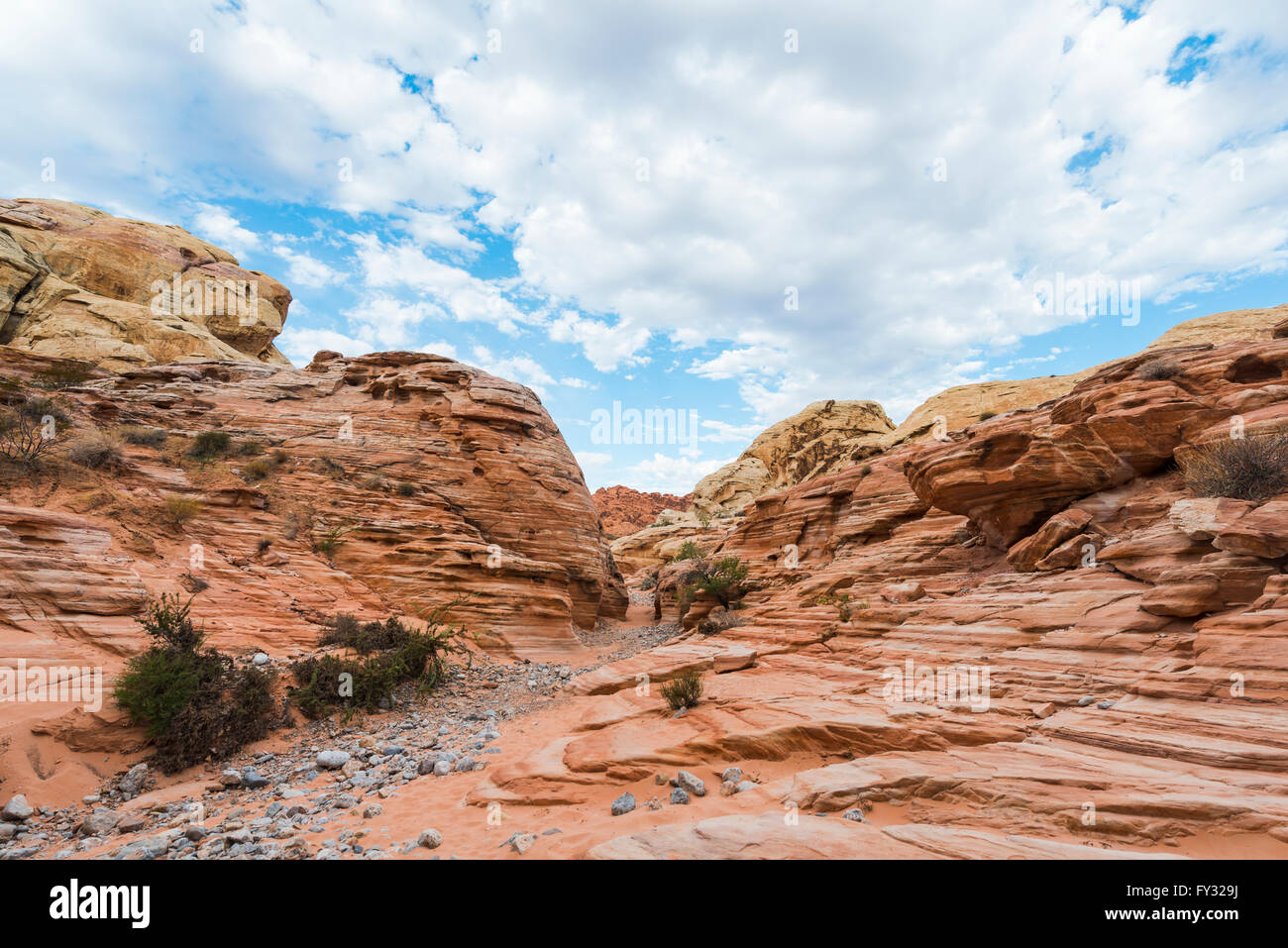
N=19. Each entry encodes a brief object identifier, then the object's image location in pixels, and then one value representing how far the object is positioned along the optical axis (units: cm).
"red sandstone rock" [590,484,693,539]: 7525
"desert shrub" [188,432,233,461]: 1567
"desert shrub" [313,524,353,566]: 1454
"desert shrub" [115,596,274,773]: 706
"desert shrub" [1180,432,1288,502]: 724
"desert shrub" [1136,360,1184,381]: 1049
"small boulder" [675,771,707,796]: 570
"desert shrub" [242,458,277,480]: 1561
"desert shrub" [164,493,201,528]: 1253
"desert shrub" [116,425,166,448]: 1502
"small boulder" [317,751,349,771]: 738
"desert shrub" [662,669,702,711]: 845
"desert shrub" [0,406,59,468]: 1177
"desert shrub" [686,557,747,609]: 1873
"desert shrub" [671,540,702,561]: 2995
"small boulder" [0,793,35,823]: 548
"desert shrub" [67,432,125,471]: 1259
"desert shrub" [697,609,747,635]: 1468
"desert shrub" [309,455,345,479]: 1691
